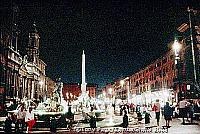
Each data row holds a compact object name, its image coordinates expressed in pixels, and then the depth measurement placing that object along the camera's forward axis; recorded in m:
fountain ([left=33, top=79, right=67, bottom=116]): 35.02
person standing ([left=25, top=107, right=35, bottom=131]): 21.39
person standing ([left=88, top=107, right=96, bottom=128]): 24.52
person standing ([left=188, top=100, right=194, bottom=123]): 28.28
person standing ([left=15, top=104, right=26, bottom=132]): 20.42
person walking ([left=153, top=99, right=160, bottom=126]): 26.61
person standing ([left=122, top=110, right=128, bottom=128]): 24.95
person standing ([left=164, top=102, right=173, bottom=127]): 24.88
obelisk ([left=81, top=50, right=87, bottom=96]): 53.62
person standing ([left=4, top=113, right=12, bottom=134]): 20.08
